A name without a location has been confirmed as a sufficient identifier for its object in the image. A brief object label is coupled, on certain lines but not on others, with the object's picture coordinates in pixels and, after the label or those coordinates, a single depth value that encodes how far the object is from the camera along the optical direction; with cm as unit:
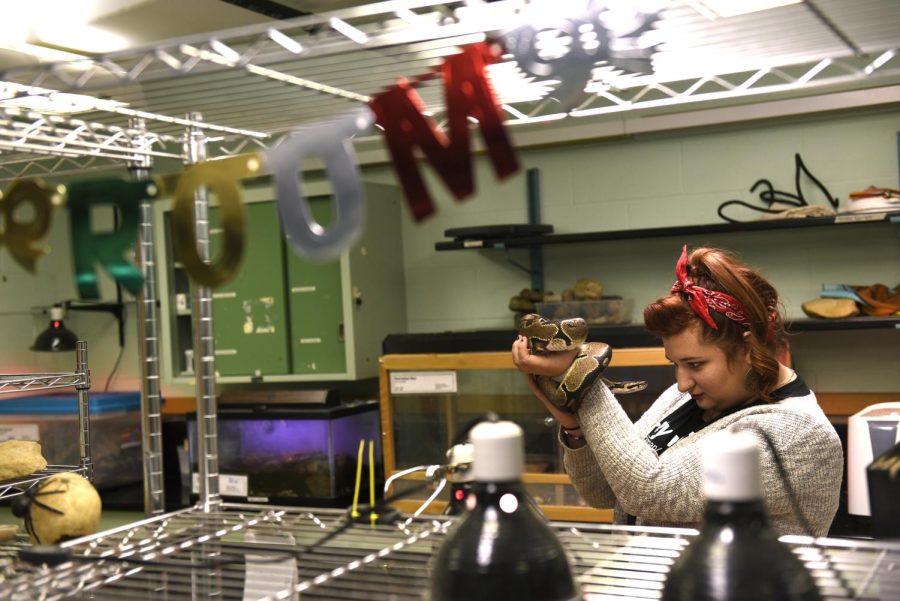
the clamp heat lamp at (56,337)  438
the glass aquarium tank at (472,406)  298
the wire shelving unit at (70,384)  150
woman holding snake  152
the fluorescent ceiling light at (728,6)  94
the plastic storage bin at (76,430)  406
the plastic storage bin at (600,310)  337
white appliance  238
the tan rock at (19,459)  147
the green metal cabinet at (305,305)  374
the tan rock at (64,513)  115
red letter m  87
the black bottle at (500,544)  69
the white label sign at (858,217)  295
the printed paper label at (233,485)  360
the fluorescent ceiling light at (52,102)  124
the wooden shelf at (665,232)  300
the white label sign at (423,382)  326
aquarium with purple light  351
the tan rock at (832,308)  298
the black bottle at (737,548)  62
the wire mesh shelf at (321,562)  88
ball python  146
